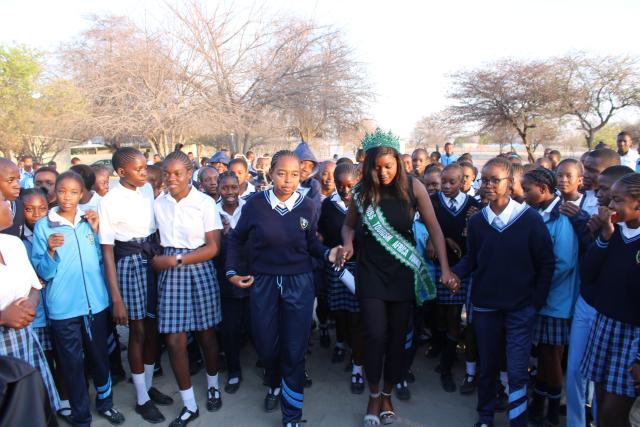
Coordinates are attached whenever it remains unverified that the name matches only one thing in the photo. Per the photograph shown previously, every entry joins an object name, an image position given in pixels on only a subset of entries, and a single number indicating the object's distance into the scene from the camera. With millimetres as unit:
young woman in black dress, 3064
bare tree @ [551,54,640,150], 18375
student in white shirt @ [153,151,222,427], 3168
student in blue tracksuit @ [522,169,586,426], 2975
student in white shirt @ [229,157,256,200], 4684
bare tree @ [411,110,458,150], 22847
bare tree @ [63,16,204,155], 15398
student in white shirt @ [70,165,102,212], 3986
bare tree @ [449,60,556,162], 19547
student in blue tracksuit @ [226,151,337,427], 3057
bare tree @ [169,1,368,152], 16672
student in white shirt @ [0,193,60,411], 2166
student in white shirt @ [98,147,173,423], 3182
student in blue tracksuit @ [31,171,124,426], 2959
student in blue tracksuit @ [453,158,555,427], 2807
